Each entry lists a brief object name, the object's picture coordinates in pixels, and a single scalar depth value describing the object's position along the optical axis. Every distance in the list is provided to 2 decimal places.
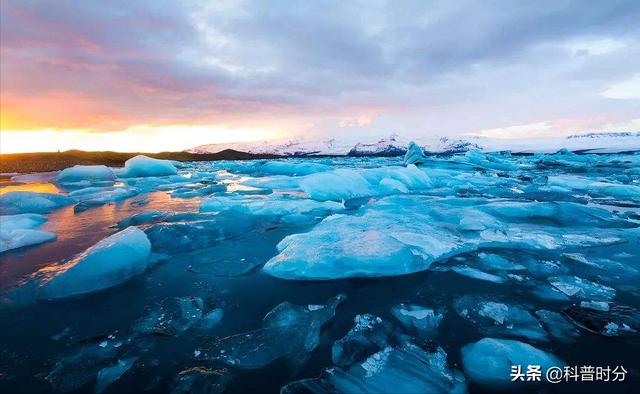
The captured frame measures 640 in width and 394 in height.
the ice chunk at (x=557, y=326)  2.45
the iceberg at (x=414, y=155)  24.09
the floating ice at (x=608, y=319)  2.50
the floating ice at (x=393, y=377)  1.95
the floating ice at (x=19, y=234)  4.62
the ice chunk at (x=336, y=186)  9.09
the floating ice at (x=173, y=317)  2.55
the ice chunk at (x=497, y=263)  3.81
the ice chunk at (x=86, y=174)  16.08
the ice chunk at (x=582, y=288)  3.07
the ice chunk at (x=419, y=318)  2.54
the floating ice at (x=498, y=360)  2.06
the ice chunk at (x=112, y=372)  1.99
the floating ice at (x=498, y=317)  2.52
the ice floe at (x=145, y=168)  18.83
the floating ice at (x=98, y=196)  8.24
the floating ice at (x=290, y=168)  17.72
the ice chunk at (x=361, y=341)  2.24
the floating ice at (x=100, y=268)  3.21
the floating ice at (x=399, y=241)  3.61
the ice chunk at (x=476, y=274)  3.49
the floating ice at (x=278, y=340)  2.24
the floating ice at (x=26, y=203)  7.14
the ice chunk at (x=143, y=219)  6.07
